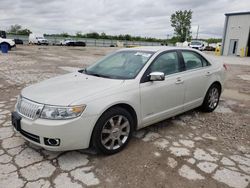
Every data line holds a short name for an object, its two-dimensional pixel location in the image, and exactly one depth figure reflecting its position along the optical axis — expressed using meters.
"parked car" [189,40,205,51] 37.67
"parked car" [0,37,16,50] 20.29
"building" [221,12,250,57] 26.23
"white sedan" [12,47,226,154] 2.61
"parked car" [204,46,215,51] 41.03
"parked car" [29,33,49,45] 39.62
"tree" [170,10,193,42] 65.56
